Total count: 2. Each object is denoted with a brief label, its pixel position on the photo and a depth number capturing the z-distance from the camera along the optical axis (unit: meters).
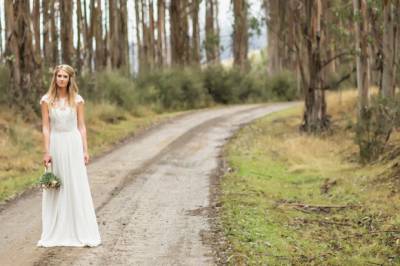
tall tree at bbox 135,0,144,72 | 45.78
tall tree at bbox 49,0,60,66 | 33.87
